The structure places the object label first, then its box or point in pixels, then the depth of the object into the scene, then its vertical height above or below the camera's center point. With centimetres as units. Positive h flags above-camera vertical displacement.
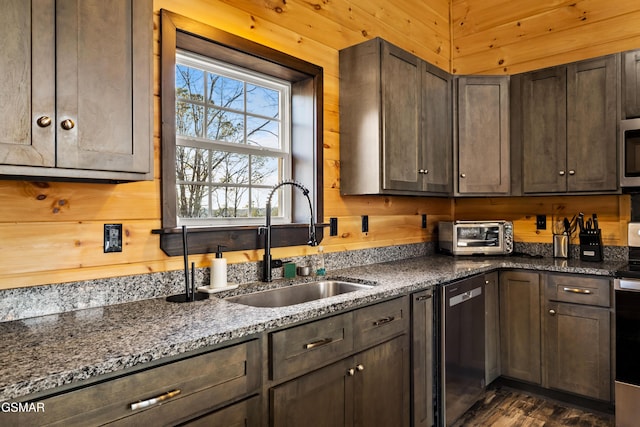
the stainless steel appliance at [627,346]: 238 -76
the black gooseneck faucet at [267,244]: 212 -15
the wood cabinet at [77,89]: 117 +39
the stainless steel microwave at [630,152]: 267 +40
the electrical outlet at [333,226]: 265 -7
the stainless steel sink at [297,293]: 196 -39
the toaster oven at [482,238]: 326 -18
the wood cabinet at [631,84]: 272 +85
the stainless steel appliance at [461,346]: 234 -79
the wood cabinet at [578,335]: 257 -77
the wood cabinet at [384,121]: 256 +60
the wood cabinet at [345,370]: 148 -63
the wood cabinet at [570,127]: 283 +62
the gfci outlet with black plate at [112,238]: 166 -9
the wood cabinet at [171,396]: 98 -48
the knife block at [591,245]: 297 -22
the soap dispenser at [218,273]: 190 -26
